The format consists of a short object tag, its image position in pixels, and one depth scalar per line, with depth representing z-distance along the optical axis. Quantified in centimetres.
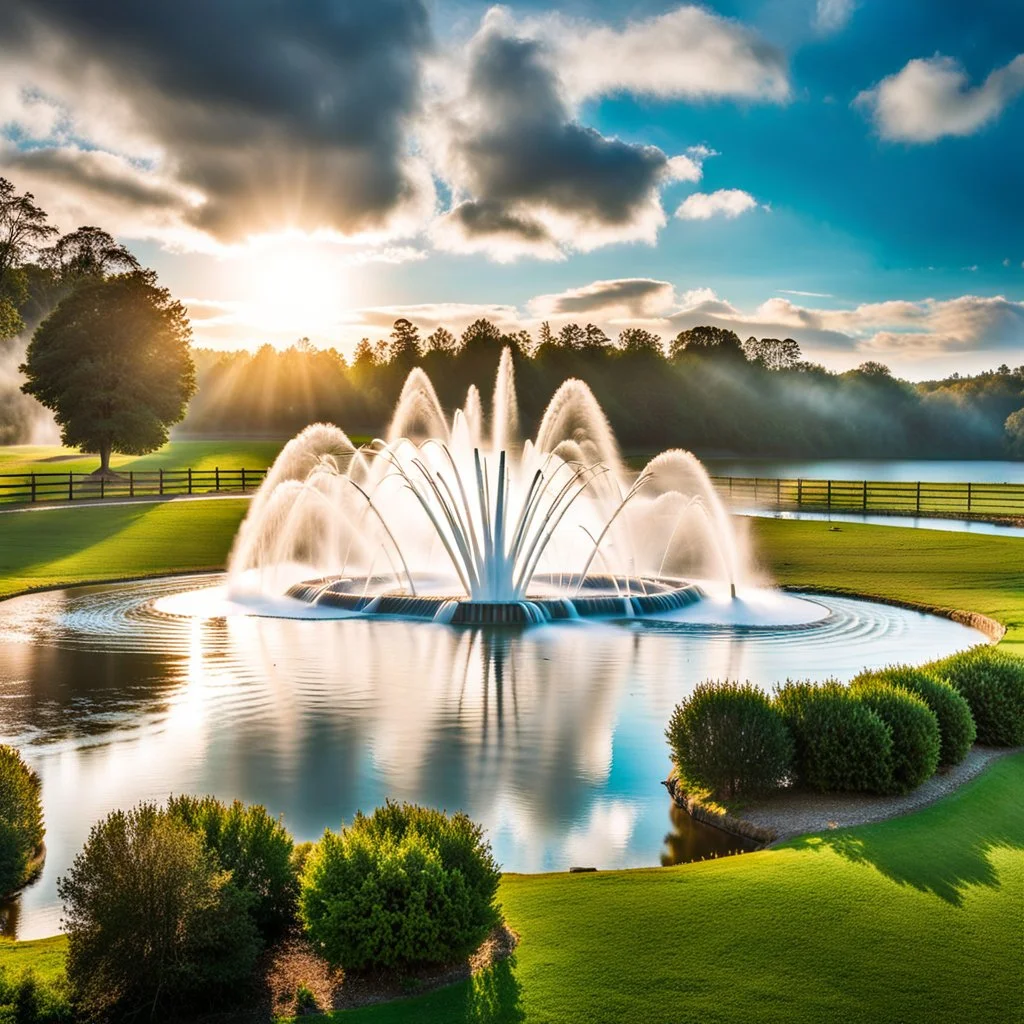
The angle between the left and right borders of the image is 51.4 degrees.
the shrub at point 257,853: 738
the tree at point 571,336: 16550
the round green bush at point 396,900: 672
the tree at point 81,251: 9538
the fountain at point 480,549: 2492
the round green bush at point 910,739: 1081
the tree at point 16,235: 8606
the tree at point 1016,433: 15888
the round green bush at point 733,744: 1078
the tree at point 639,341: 16962
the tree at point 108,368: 6988
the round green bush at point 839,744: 1067
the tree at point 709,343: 17850
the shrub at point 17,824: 851
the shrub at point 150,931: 637
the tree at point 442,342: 16109
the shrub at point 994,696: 1290
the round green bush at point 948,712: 1180
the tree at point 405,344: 15888
